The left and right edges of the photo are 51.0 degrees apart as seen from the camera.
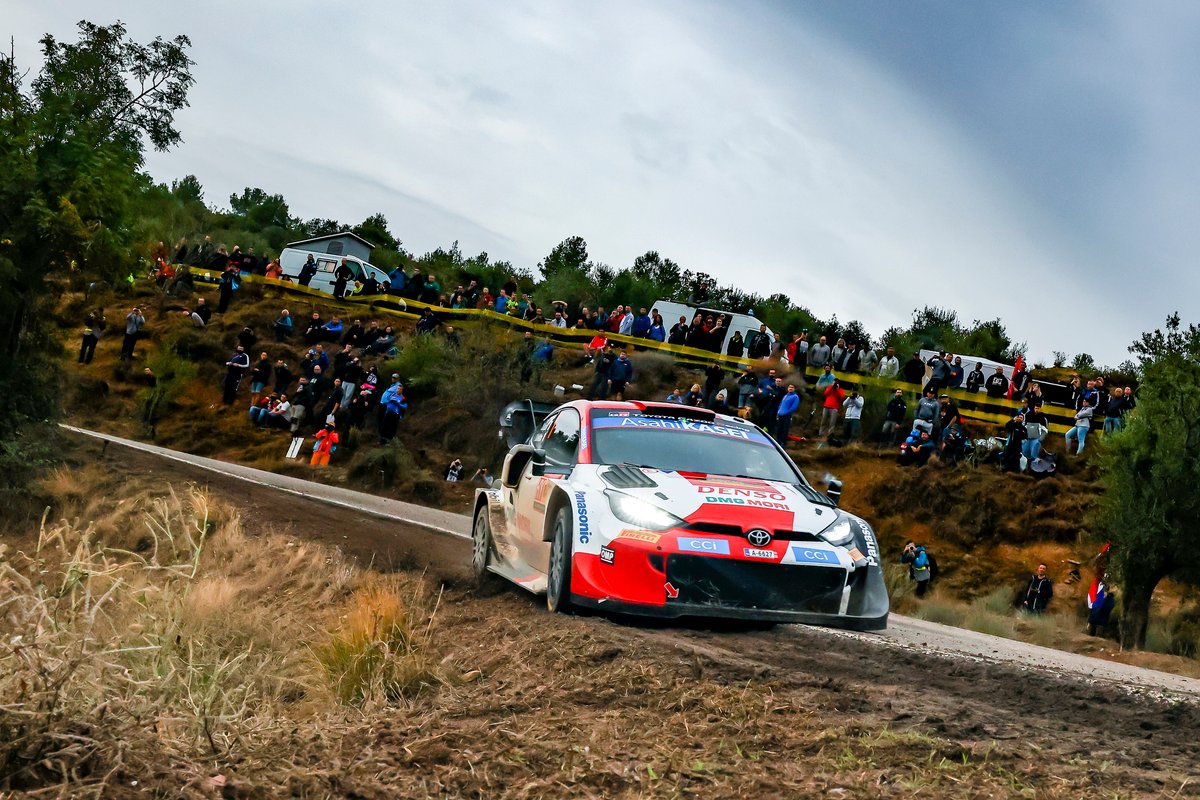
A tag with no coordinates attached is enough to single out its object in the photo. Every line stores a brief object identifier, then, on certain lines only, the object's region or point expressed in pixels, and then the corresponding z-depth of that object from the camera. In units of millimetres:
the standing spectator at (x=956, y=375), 31234
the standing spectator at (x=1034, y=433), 28469
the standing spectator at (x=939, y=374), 30500
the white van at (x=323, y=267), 45594
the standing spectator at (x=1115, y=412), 26344
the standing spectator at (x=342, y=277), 42875
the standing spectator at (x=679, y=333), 34031
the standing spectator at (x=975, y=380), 31688
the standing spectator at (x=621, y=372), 29438
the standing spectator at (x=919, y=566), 22078
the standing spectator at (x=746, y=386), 28452
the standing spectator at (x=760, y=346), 31953
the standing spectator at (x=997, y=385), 31891
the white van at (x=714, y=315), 37094
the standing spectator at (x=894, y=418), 30031
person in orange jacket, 30328
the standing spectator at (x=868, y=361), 33406
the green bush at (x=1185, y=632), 20594
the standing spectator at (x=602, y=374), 29688
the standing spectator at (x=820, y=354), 32750
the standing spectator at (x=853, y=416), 30438
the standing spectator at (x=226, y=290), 40406
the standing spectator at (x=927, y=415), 28969
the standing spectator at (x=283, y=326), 40250
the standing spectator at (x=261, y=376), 34156
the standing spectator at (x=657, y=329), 34844
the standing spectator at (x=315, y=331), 37062
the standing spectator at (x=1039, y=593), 21891
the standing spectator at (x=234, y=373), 35031
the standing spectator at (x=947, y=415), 28812
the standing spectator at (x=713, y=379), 29875
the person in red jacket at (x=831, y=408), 31266
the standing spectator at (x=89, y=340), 36156
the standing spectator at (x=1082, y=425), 28484
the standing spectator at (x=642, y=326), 35031
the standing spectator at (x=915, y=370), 31922
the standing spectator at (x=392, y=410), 30414
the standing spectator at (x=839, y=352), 32656
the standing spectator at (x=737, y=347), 33594
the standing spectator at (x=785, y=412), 26500
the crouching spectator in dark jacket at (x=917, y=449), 28875
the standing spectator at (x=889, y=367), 32812
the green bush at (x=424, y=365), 35656
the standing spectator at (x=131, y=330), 36781
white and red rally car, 8625
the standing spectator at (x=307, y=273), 44406
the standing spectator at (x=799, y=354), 32562
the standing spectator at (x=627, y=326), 35062
